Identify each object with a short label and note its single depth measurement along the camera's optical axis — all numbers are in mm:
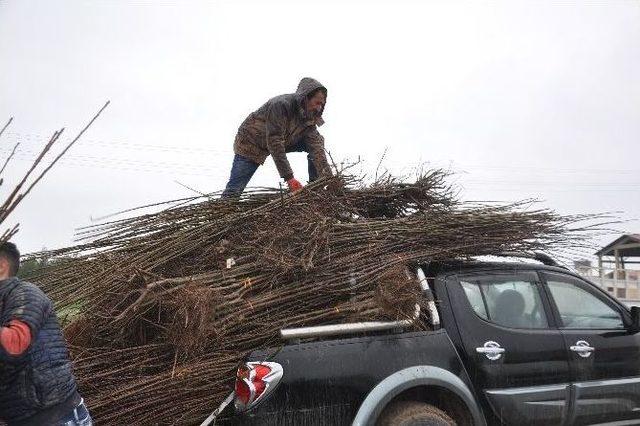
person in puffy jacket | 2291
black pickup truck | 3359
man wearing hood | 5293
